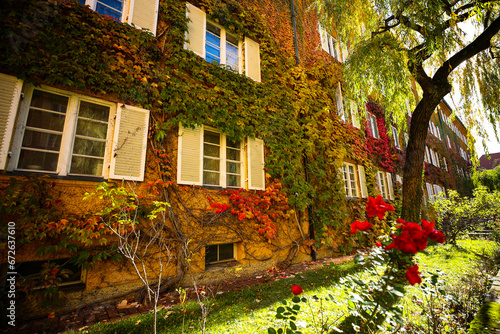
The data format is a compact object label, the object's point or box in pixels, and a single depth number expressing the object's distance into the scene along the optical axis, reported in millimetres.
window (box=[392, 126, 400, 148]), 11867
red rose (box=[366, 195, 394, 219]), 1656
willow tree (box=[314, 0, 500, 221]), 4402
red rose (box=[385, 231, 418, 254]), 1358
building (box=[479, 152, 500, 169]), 35638
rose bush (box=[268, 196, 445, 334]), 1398
